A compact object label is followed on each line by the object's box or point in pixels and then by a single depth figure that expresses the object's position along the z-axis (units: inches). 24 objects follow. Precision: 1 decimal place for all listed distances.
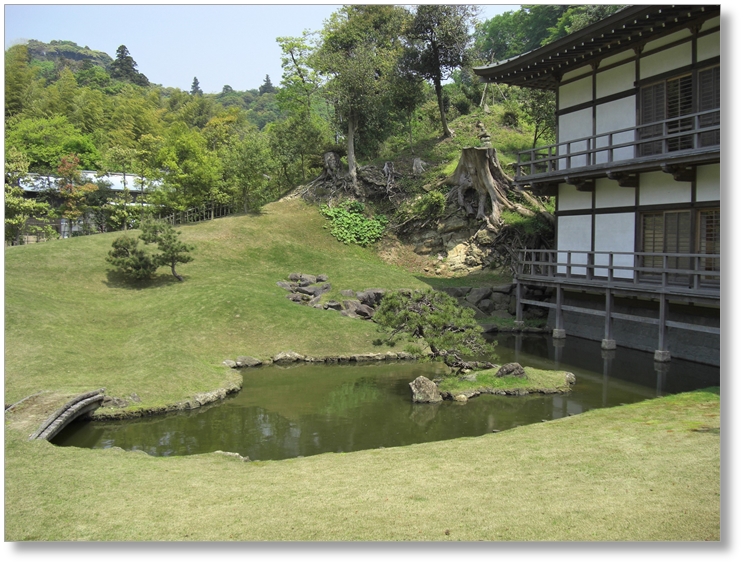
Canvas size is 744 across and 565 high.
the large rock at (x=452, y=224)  1359.5
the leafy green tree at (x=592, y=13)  1583.4
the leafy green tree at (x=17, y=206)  1197.7
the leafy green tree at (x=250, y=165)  1408.7
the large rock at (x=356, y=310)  991.6
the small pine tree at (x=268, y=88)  6737.2
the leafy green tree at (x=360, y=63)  1491.1
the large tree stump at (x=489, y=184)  1299.2
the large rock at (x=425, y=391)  617.0
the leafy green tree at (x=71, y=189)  1478.8
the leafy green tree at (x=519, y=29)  2489.4
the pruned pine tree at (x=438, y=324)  650.8
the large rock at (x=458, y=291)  1122.7
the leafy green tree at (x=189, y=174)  1441.9
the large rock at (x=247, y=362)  784.3
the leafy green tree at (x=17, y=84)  1843.0
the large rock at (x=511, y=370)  645.9
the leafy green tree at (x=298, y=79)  1664.6
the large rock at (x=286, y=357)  817.5
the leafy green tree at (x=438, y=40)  1514.5
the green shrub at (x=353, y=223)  1451.8
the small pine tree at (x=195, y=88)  6274.6
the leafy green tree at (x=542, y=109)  1425.9
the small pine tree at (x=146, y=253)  1043.9
